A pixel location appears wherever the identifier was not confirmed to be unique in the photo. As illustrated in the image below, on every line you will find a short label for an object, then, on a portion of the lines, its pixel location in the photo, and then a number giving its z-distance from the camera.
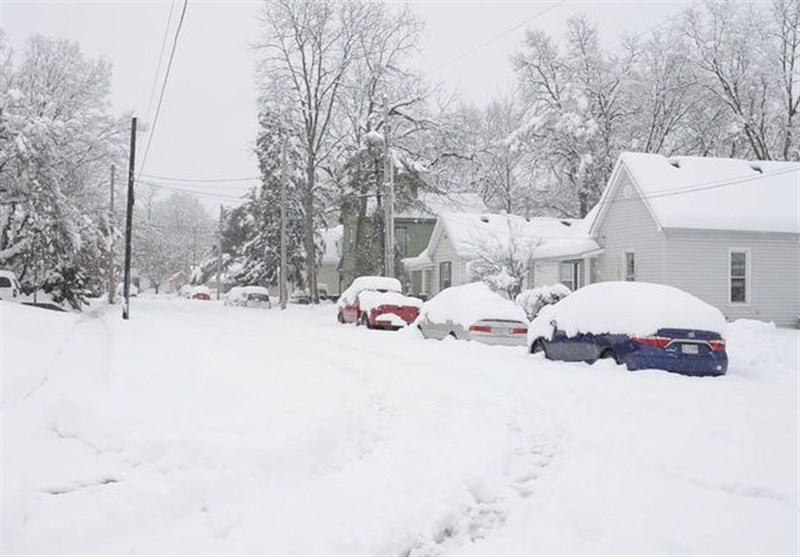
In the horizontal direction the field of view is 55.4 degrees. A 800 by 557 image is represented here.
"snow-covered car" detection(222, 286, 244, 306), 48.20
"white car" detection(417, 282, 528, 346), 17.33
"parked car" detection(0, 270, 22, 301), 28.73
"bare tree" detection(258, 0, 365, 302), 44.53
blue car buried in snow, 12.19
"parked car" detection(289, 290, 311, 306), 51.46
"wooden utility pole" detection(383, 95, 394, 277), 30.58
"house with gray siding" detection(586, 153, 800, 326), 25.48
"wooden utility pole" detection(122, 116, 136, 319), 28.75
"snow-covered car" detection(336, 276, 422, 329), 24.45
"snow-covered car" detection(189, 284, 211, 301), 72.38
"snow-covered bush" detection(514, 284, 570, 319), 25.42
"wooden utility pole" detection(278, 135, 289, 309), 42.31
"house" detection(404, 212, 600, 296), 29.83
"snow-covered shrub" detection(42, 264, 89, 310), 34.97
